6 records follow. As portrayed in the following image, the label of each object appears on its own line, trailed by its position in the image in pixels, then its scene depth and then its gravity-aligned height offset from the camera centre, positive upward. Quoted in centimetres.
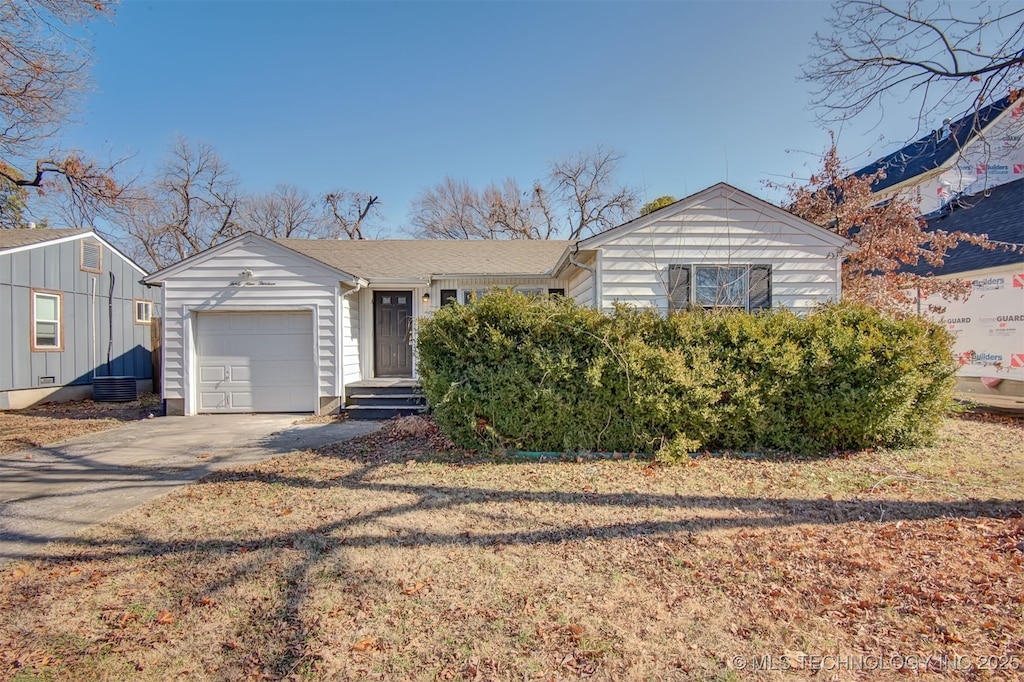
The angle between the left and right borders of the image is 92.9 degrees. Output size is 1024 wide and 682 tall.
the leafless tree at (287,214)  3128 +874
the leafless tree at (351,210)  3011 +857
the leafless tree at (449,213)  3083 +857
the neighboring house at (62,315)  1136 +92
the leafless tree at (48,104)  755 +424
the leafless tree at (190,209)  2627 +820
